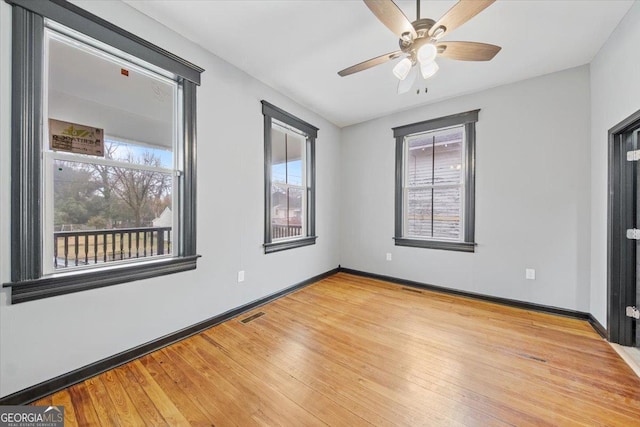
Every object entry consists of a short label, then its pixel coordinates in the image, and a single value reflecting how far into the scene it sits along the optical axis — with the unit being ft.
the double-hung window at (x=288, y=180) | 10.40
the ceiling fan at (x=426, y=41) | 4.77
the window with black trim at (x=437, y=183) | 10.93
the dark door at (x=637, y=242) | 6.79
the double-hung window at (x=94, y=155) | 4.95
